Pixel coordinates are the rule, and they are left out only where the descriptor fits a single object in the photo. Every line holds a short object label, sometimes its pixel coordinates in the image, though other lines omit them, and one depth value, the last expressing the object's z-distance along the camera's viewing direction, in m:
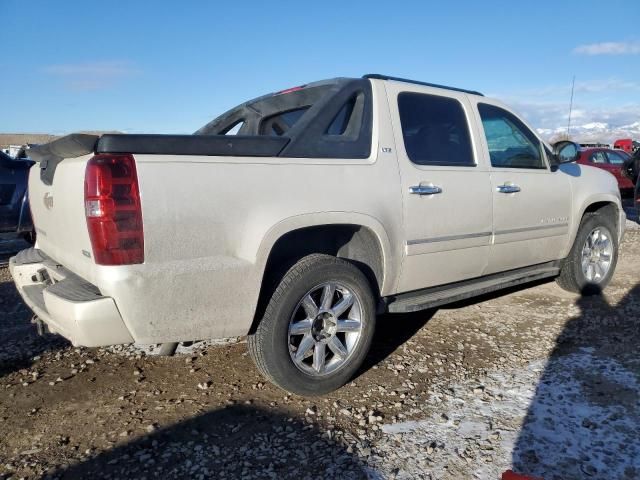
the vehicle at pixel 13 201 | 6.90
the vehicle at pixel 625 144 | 32.63
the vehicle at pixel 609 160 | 15.15
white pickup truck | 2.42
